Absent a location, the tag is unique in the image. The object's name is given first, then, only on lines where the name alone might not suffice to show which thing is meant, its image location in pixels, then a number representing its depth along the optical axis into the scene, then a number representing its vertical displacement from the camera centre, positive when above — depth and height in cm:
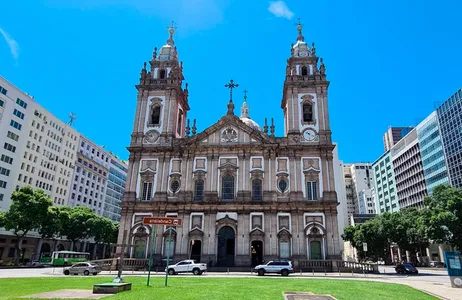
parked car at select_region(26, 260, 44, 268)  4288 -149
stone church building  3653 +838
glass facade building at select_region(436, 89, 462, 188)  5712 +2141
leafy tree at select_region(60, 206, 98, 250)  5282 +435
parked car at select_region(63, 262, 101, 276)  2962 -132
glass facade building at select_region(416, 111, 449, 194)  6199 +2016
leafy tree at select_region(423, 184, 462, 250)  3497 +470
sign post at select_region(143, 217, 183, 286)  1861 +181
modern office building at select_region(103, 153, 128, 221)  8400 +1636
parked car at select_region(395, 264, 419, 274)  3522 -77
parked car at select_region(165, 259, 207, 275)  2992 -100
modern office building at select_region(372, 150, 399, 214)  8500 +1935
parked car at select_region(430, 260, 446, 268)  4932 -29
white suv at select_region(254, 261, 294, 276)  2917 -84
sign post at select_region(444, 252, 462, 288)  1928 -26
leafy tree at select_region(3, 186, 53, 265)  3909 +466
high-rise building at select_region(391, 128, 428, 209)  7075 +1921
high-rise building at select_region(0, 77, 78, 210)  5191 +1749
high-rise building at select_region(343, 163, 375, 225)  11344 +2546
